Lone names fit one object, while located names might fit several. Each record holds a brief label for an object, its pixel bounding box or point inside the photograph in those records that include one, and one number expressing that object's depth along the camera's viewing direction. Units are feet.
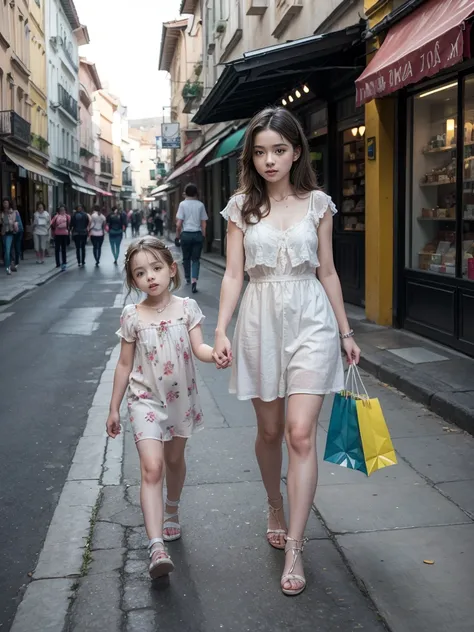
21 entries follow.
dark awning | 34.37
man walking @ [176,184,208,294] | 50.55
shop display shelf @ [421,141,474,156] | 26.93
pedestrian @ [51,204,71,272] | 73.72
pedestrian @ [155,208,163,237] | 160.25
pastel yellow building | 122.33
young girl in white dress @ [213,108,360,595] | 10.94
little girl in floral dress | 11.51
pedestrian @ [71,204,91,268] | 79.82
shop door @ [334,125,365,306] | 39.14
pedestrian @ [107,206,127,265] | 86.48
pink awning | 21.72
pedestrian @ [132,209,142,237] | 190.19
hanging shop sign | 125.18
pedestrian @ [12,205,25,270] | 70.93
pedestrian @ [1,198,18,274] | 68.39
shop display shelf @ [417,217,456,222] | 28.91
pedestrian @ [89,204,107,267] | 83.56
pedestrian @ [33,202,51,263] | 77.61
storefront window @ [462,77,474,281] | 26.68
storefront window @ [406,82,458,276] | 28.55
